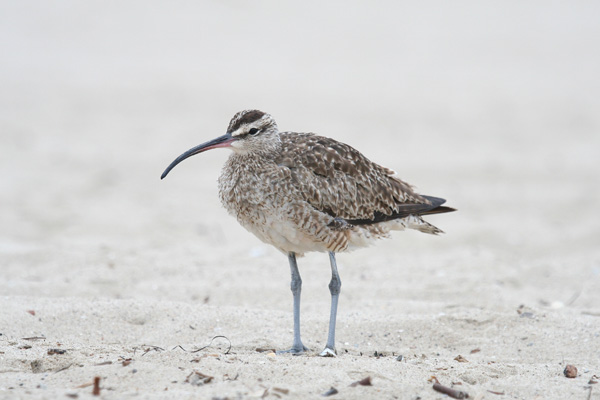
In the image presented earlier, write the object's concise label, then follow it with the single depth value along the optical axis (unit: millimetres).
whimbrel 14359
